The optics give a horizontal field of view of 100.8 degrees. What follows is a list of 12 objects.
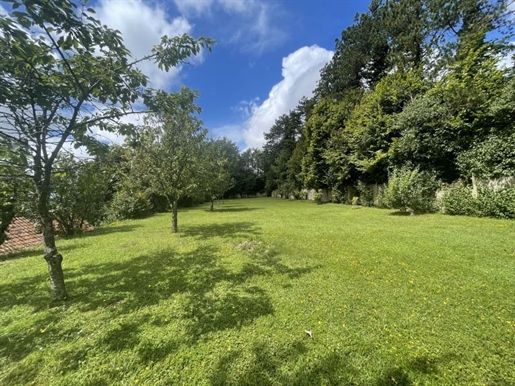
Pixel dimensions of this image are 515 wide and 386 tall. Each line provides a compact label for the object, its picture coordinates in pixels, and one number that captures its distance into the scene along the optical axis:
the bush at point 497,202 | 8.52
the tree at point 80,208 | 9.27
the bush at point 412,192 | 11.37
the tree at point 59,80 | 2.01
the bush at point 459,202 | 9.88
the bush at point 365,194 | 17.56
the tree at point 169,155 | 8.59
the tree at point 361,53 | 20.88
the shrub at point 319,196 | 23.62
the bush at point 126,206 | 14.62
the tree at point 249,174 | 46.16
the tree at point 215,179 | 16.09
